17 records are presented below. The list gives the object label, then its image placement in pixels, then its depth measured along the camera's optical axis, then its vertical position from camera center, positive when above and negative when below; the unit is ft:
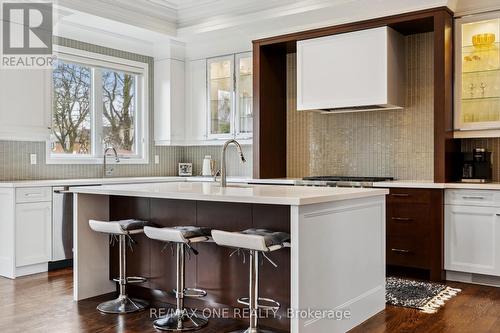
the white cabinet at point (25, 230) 15.02 -2.08
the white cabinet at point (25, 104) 15.65 +1.91
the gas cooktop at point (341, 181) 15.94 -0.61
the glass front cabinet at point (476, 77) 15.02 +2.62
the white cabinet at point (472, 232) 13.94 -2.01
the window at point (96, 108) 18.61 +2.19
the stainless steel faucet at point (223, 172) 11.99 -0.25
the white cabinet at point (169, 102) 21.45 +2.65
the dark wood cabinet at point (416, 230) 14.64 -2.03
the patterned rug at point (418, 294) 12.14 -3.45
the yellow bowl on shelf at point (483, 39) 15.01 +3.73
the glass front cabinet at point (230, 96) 20.27 +2.76
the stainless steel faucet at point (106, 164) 19.34 -0.05
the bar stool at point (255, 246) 8.94 -1.52
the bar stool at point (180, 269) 10.28 -2.33
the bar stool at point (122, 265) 11.57 -2.50
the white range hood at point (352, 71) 15.92 +3.05
